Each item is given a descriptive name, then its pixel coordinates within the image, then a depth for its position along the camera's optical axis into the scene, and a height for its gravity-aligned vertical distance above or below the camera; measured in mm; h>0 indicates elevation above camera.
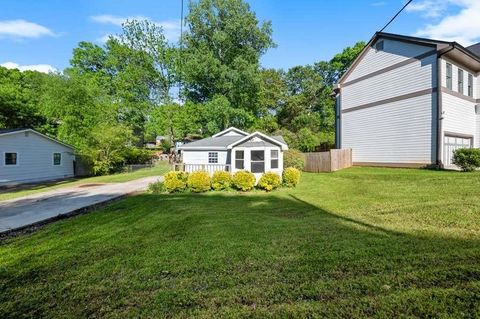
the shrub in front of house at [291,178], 13242 -1067
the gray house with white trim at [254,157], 14992 +21
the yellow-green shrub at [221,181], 13102 -1215
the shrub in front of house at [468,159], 12879 -71
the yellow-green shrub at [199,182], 12727 -1243
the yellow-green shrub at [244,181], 12766 -1181
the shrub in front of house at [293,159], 19125 -123
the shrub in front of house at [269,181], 12773 -1184
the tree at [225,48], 28656 +12957
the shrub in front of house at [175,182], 12641 -1226
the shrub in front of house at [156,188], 12758 -1554
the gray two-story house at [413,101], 14695 +3620
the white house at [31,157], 18562 +6
